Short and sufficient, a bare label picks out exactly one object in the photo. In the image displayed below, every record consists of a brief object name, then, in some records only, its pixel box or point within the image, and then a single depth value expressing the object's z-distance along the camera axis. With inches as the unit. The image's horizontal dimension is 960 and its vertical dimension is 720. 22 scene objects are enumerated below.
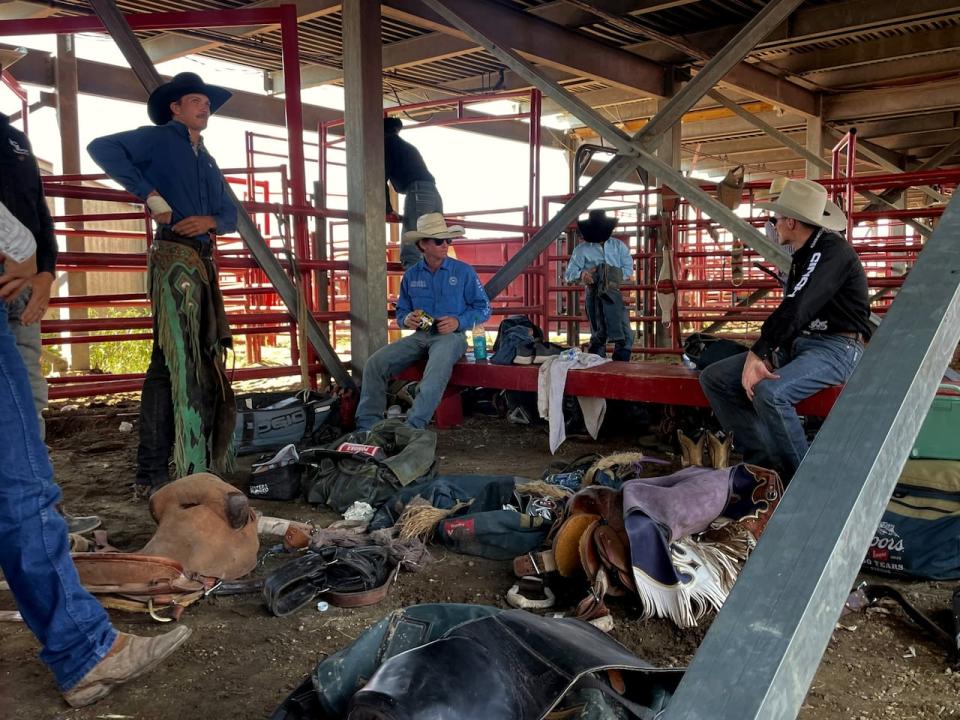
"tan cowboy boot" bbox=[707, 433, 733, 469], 165.2
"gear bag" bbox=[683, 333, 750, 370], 200.5
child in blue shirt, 312.2
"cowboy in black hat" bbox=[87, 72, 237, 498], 167.5
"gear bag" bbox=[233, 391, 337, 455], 214.7
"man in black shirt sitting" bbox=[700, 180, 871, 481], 156.7
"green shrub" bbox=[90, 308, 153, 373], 378.3
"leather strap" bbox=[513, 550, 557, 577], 125.9
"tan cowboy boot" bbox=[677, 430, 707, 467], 169.2
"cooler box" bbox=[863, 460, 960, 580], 128.3
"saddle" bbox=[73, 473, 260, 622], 112.6
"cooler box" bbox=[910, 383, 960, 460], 137.3
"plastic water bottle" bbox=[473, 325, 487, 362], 246.8
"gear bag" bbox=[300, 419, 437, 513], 166.4
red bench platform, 193.6
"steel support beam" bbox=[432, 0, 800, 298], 200.2
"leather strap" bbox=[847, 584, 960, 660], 105.3
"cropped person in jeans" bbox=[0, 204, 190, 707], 82.0
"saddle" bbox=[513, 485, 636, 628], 116.7
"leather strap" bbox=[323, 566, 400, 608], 119.3
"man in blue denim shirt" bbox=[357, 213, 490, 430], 227.0
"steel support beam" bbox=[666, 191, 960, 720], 31.1
